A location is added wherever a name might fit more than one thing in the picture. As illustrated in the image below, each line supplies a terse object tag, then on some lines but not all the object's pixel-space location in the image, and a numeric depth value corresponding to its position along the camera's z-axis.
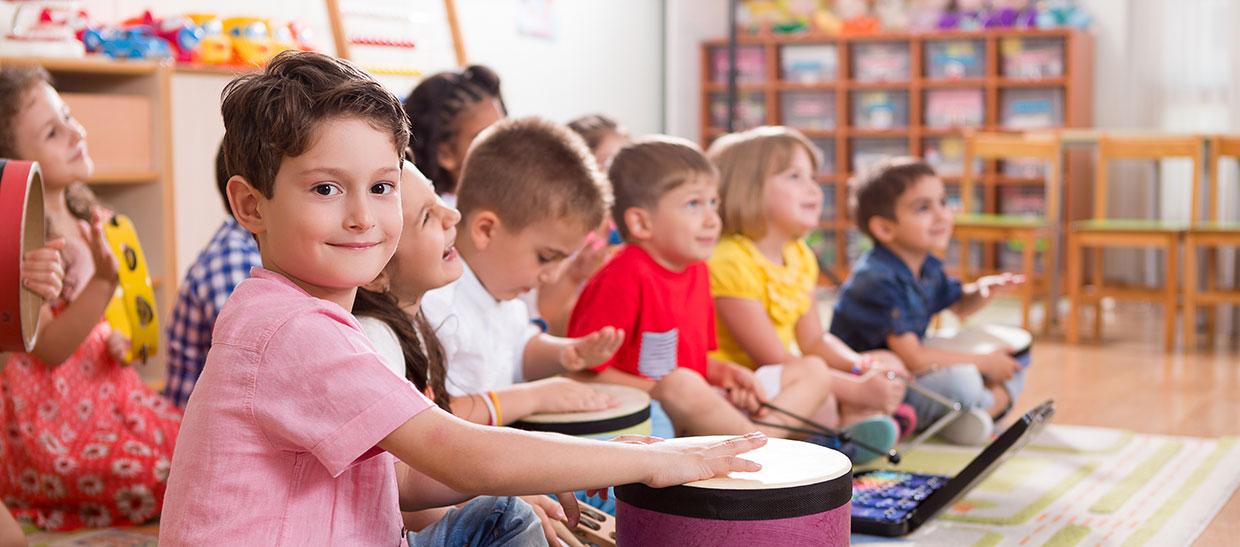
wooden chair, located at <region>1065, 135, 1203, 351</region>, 4.83
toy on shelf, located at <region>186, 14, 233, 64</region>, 3.67
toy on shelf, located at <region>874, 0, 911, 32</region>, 6.92
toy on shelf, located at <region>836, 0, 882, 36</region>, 6.87
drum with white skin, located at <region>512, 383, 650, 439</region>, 1.87
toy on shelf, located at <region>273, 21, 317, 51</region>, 3.94
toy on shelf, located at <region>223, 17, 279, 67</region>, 3.77
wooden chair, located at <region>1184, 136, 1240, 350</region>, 4.69
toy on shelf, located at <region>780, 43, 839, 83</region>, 7.04
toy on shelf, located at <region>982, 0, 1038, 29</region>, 6.53
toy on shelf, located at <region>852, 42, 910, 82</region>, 6.89
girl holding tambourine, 2.36
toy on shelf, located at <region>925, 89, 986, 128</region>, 6.71
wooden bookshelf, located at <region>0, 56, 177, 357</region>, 3.33
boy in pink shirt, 1.19
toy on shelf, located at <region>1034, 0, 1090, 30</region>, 6.45
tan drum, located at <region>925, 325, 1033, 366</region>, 3.16
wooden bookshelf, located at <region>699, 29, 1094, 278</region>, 6.52
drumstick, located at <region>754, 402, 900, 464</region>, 2.45
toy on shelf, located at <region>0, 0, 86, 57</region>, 3.20
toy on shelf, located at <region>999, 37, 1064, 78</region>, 6.48
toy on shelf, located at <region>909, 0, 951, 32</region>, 6.81
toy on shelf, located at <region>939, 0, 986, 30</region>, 6.67
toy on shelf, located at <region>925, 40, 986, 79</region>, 6.71
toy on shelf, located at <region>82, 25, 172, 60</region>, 3.45
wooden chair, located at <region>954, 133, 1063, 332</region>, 5.16
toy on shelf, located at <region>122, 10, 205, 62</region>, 3.61
